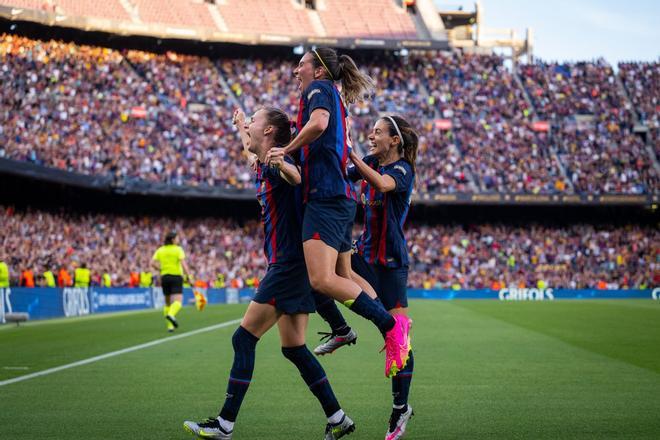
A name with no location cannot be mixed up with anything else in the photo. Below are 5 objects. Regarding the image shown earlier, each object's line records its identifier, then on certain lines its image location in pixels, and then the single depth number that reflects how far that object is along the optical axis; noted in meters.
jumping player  5.87
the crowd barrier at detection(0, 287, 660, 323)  24.16
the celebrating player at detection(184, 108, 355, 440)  5.81
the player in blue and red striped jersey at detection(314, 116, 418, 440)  6.82
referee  18.41
